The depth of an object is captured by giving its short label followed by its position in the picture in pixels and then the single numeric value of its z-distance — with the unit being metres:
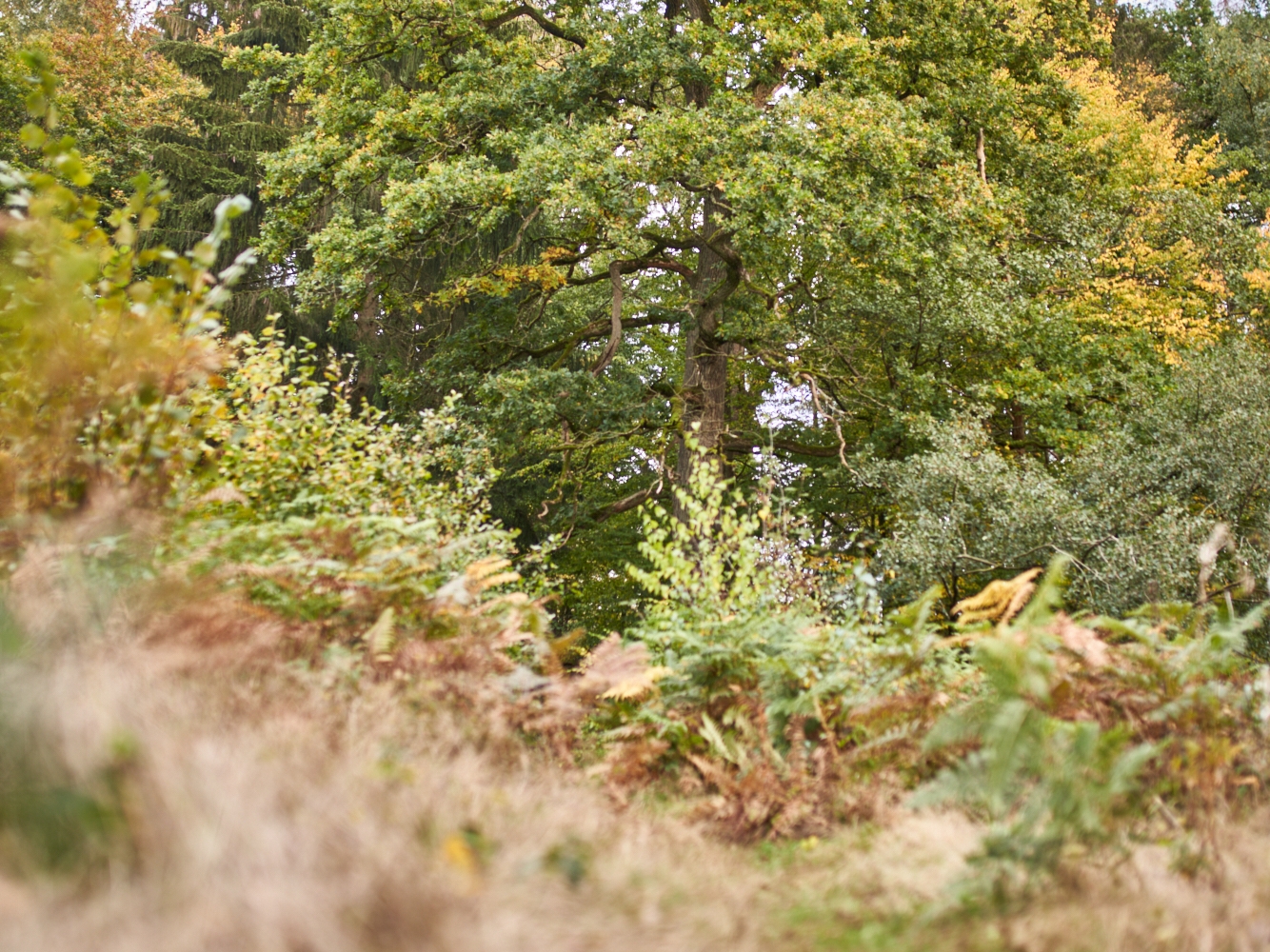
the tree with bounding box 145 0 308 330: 19.14
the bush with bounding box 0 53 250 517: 3.86
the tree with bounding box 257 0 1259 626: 10.85
